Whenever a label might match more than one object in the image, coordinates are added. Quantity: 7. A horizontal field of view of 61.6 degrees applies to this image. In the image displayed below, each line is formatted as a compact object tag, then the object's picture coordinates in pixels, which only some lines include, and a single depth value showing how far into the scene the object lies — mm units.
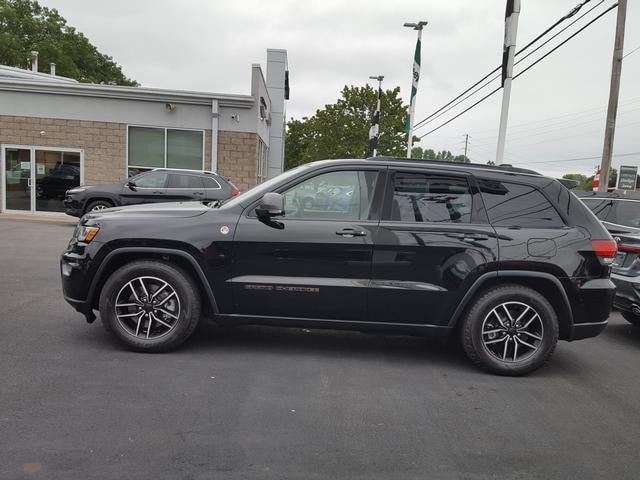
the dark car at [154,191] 13914
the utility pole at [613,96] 15895
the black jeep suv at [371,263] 4641
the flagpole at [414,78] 17047
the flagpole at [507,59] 10695
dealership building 17422
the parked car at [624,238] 5902
